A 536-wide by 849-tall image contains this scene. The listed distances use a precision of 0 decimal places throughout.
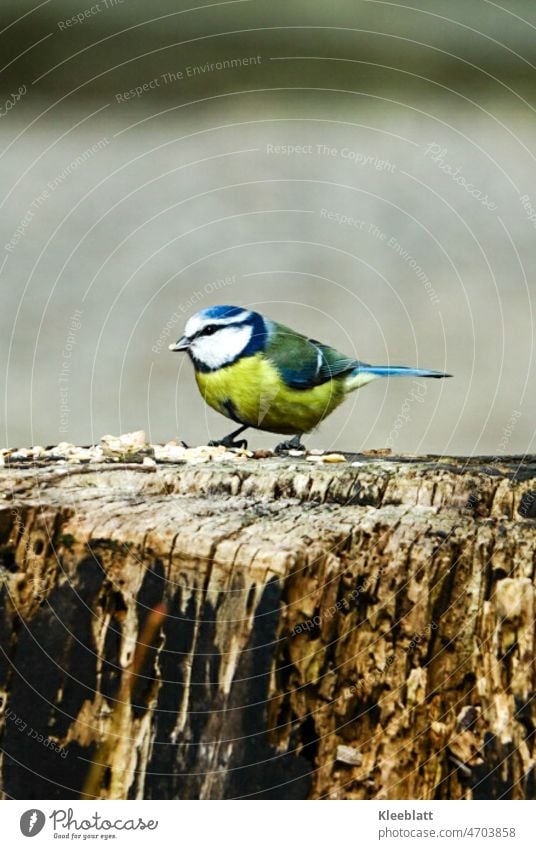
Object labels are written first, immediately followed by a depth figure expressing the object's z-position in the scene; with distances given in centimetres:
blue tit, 589
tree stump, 574
